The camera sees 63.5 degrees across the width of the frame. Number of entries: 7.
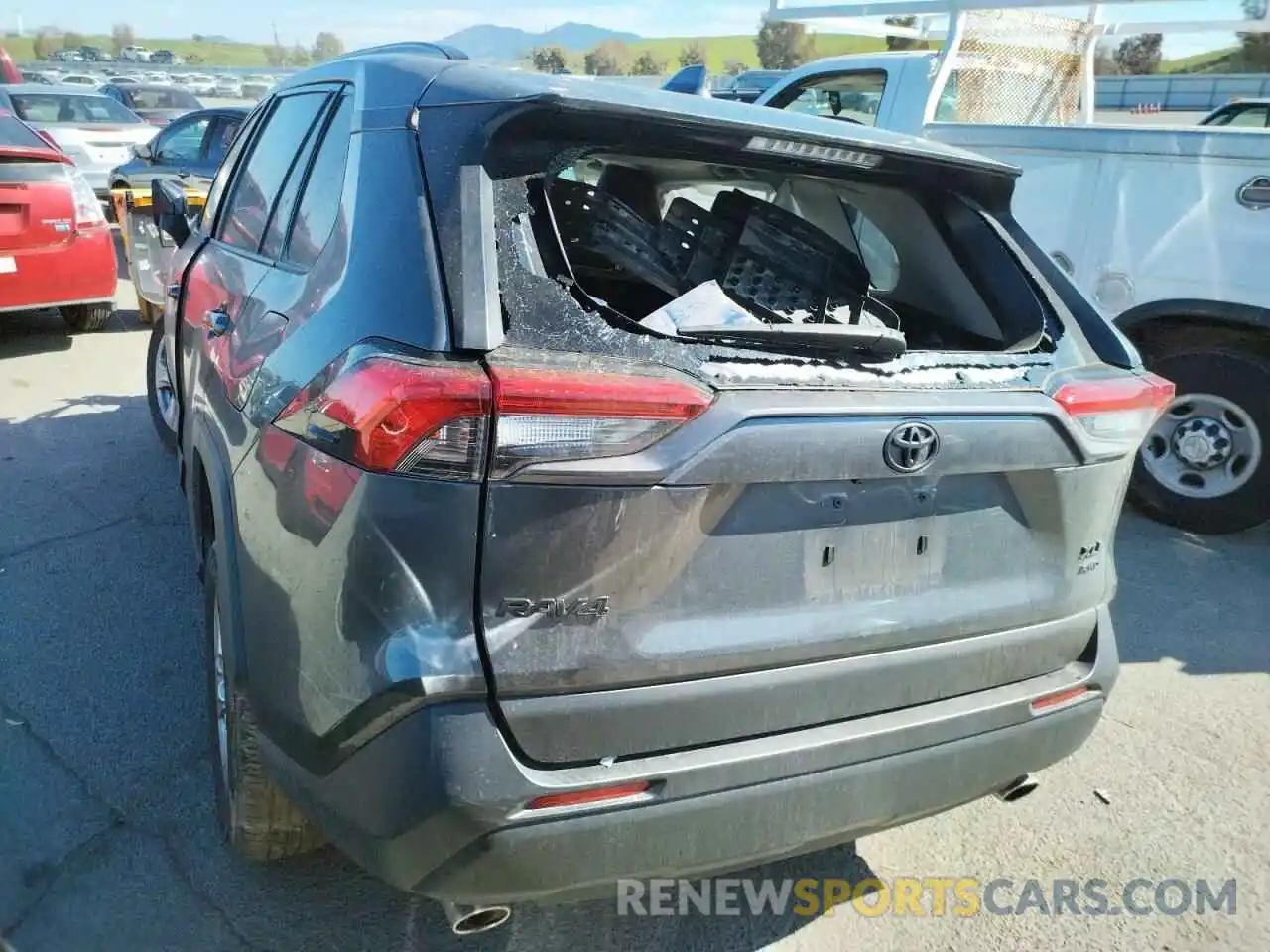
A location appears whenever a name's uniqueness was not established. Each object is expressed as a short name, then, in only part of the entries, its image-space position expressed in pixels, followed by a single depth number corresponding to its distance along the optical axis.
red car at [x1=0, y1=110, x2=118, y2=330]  7.07
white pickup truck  4.33
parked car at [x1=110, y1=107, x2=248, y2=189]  10.32
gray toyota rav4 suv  1.71
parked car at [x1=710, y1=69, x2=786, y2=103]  20.06
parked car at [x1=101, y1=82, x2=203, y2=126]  19.27
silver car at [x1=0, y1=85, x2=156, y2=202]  14.08
